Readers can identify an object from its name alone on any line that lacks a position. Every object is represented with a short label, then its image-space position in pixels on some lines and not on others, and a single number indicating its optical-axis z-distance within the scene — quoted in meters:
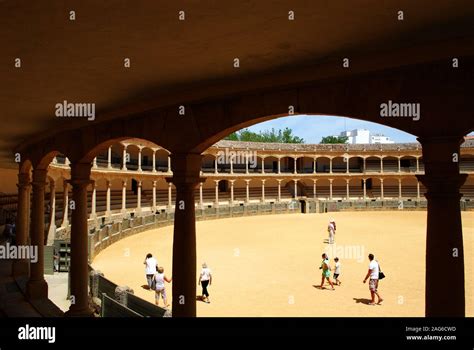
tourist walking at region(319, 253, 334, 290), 11.55
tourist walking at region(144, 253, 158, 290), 11.27
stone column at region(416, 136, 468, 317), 3.70
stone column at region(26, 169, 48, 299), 9.62
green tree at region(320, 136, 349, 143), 70.88
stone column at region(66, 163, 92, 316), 7.76
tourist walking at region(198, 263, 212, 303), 10.40
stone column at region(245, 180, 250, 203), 41.06
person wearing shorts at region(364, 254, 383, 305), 9.95
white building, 111.31
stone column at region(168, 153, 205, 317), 5.45
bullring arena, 11.14
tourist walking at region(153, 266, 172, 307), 9.75
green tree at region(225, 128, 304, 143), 69.06
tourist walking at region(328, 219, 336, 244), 19.65
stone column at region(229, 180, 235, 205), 40.32
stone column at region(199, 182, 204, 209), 36.12
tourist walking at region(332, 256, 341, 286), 11.90
